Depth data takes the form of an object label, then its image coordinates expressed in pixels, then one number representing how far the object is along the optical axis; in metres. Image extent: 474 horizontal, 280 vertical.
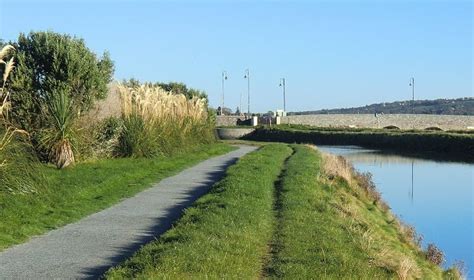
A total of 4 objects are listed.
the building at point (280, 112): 102.44
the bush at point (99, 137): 18.11
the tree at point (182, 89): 41.06
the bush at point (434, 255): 13.57
